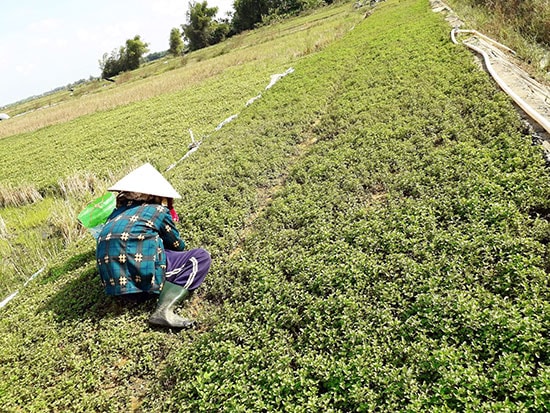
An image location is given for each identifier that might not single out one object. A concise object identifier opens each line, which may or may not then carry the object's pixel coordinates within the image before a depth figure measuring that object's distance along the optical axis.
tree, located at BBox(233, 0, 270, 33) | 68.44
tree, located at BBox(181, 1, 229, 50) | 69.50
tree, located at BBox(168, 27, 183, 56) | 73.75
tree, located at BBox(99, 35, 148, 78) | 70.69
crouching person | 4.57
